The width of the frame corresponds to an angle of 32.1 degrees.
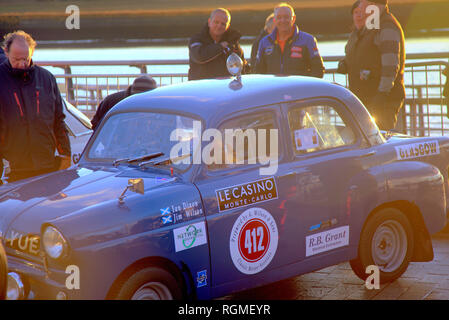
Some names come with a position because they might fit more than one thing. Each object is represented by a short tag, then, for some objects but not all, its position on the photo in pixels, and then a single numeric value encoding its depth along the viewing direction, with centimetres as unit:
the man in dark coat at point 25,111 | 706
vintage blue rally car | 496
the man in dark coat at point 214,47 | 953
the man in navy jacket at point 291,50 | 929
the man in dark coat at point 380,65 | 898
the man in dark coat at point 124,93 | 792
